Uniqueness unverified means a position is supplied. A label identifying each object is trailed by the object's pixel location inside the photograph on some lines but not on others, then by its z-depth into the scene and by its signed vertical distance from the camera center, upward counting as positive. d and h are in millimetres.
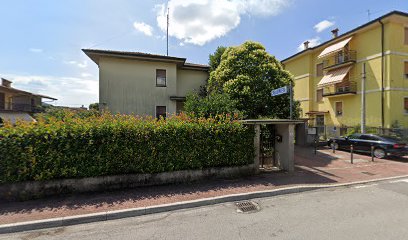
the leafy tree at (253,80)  11406 +2489
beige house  12961 +2622
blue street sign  8018 +1269
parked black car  10289 -1432
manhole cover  4500 -2140
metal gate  8141 -1311
